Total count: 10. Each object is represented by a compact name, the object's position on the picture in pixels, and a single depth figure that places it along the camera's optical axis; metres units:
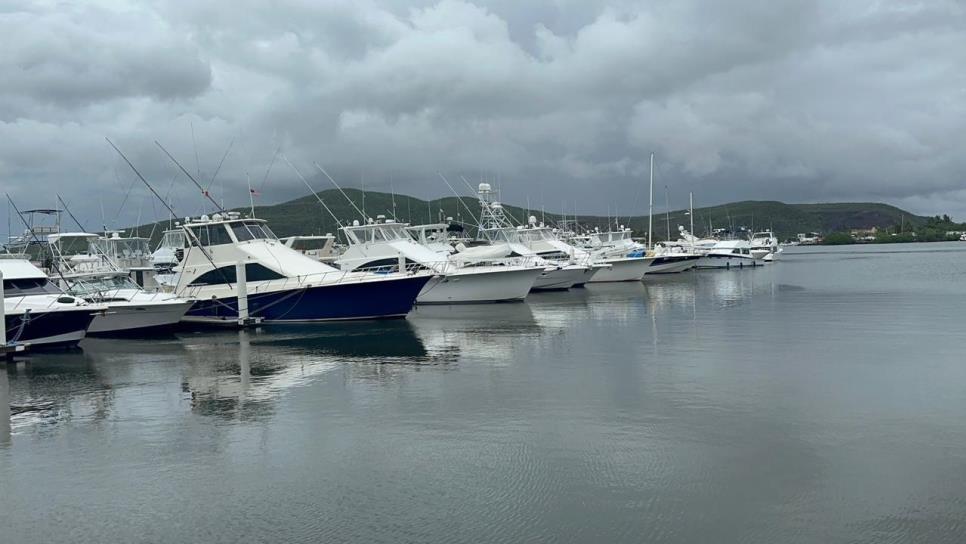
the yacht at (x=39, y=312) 24.09
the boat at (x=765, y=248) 99.62
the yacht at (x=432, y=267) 40.81
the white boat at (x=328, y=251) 53.28
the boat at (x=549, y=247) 57.78
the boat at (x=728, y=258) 91.12
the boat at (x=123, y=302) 28.97
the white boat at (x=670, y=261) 70.50
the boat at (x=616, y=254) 61.12
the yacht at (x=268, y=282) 31.80
